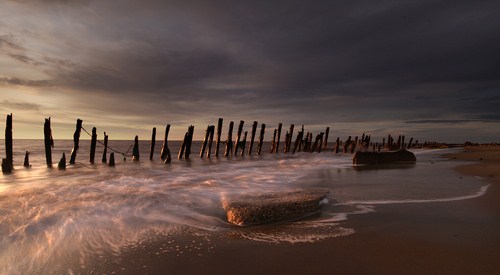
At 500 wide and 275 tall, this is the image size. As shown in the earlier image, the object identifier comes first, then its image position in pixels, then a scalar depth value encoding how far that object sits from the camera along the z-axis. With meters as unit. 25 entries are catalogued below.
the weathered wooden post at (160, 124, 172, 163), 19.62
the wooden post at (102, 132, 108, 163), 20.75
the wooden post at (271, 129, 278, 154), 31.21
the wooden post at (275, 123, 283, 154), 29.69
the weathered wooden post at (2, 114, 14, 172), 15.72
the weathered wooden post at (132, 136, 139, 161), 22.73
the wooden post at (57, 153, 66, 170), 16.08
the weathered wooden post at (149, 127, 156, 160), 22.38
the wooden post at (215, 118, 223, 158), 24.17
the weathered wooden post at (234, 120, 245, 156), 26.43
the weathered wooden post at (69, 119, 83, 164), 18.09
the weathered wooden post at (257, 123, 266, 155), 29.33
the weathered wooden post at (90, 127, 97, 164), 18.94
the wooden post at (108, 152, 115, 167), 17.55
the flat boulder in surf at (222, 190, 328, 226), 4.21
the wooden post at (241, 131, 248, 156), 28.73
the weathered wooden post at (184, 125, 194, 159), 22.81
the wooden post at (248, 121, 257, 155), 27.27
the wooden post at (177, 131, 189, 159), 22.92
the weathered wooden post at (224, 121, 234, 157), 25.28
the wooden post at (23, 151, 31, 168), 17.87
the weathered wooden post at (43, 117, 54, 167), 17.16
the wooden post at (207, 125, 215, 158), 23.81
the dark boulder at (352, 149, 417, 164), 14.00
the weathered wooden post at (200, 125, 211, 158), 23.78
